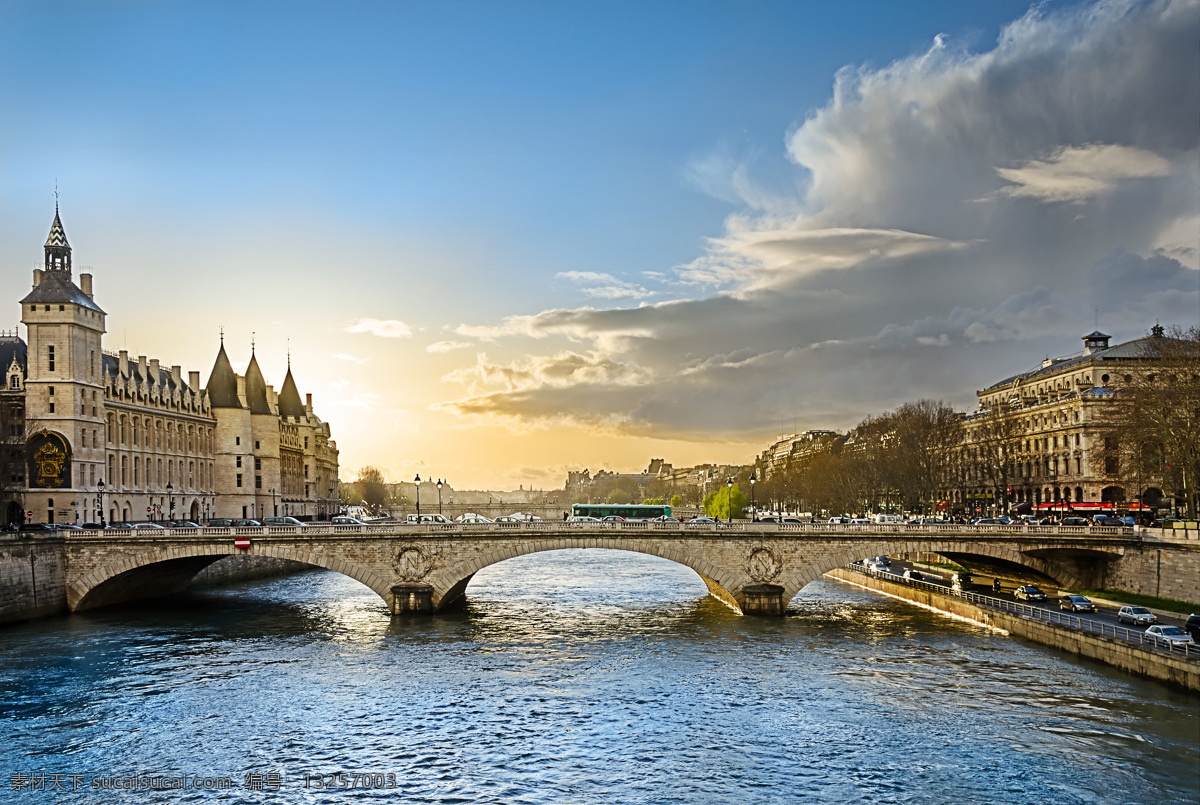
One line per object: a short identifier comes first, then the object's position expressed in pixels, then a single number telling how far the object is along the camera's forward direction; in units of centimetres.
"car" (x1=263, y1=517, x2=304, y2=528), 7668
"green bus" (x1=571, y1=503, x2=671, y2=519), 12356
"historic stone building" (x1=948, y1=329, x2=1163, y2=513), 10288
